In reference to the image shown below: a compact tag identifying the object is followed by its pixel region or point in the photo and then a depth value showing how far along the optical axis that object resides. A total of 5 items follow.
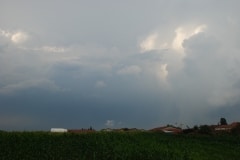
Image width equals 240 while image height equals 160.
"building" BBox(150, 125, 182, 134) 66.52
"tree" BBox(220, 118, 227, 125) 70.96
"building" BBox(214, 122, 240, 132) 63.21
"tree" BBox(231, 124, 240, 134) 56.63
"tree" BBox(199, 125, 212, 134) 53.13
